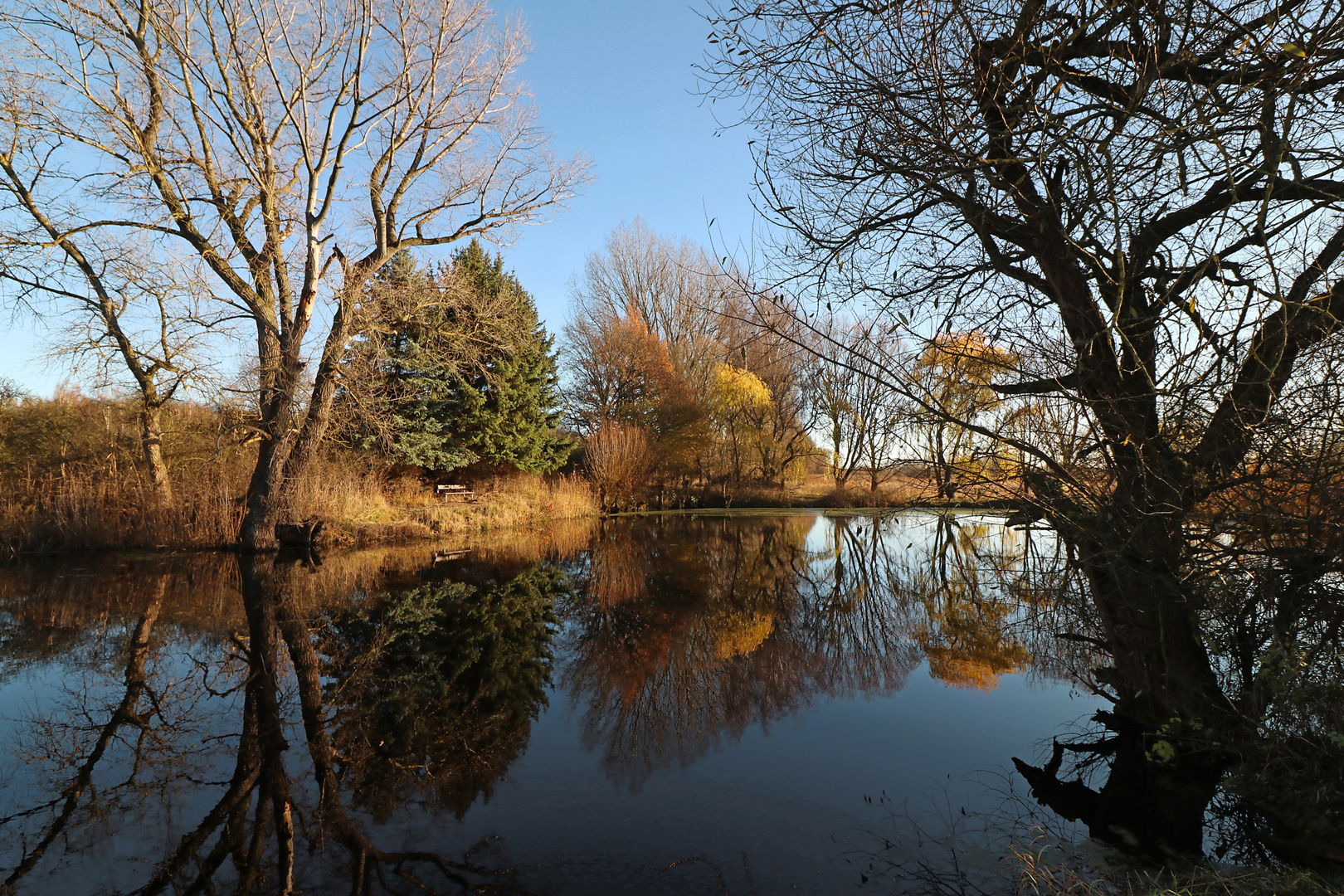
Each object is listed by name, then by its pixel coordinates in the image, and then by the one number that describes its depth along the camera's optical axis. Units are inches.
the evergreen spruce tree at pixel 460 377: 576.4
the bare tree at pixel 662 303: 1239.5
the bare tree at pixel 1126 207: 115.0
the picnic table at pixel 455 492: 767.7
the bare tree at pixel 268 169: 483.5
